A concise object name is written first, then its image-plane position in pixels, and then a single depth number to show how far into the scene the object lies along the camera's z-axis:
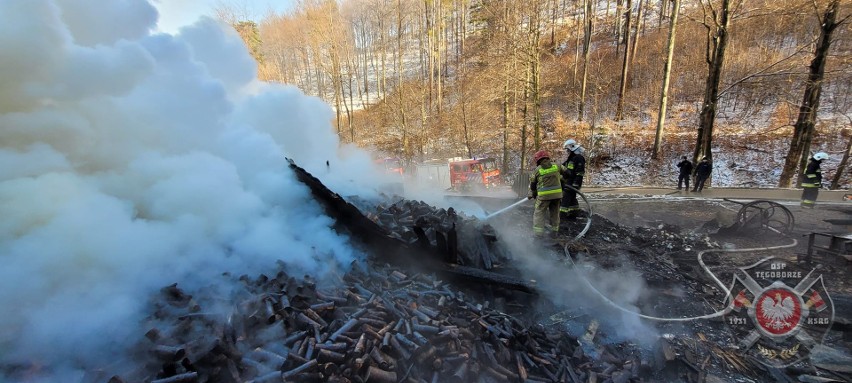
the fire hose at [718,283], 5.22
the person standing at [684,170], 14.69
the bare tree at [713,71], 14.64
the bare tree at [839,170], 14.66
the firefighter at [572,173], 9.13
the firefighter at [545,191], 7.70
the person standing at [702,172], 14.12
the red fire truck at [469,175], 18.31
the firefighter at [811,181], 10.15
